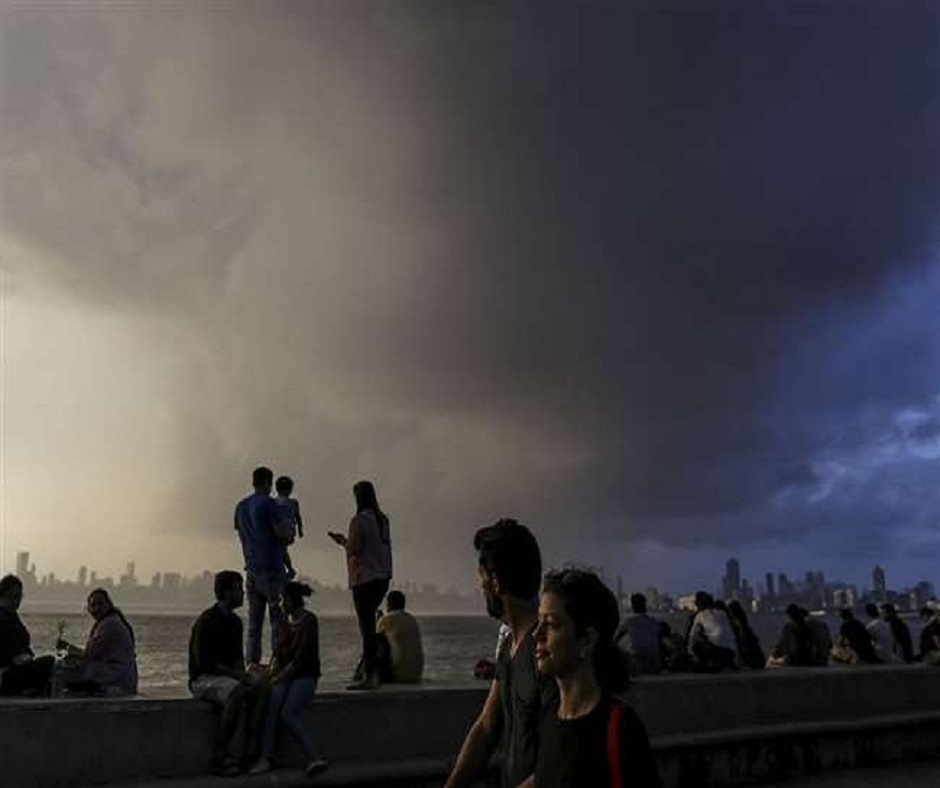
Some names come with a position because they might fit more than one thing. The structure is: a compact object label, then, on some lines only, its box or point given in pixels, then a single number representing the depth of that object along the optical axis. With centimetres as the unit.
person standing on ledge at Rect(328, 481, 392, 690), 935
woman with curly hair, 256
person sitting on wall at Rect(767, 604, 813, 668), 1452
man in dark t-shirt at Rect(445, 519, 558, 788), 366
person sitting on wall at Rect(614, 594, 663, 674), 1172
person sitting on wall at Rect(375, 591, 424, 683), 980
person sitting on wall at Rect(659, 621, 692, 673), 1241
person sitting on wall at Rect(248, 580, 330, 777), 737
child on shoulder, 953
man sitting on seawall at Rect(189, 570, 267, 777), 732
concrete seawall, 671
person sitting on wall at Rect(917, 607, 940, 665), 1441
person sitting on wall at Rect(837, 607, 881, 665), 1517
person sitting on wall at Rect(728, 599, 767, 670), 1303
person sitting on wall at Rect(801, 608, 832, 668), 1470
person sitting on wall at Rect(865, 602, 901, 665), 1579
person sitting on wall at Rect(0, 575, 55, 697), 802
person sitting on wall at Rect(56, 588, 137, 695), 821
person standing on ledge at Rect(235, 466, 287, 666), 951
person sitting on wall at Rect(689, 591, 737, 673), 1219
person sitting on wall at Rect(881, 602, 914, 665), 1617
